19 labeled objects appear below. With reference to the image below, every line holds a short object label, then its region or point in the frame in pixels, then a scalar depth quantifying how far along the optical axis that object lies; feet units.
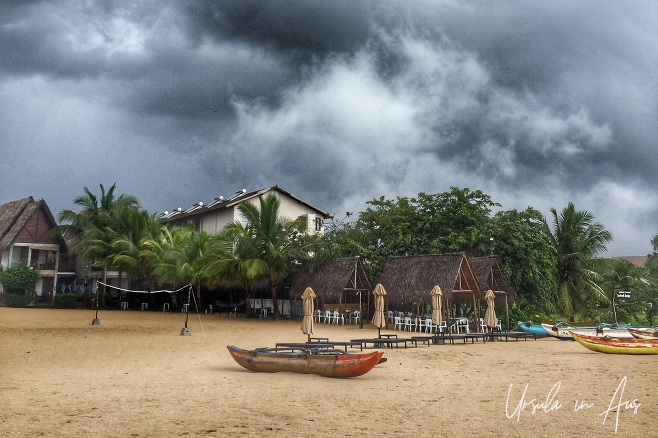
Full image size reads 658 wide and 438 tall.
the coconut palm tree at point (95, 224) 104.17
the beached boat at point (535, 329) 68.74
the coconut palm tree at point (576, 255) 95.50
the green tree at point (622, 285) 102.37
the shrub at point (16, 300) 98.07
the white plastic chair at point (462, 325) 75.18
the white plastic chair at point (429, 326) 73.64
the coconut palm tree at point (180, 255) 89.15
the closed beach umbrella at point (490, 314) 66.85
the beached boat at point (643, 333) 54.66
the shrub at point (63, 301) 103.45
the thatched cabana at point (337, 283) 81.61
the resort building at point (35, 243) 108.94
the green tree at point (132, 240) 100.58
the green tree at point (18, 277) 97.81
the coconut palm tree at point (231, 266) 81.76
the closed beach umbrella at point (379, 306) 59.52
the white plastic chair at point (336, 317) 84.74
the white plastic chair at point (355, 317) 85.92
